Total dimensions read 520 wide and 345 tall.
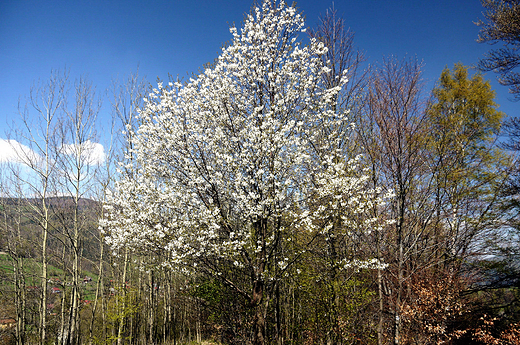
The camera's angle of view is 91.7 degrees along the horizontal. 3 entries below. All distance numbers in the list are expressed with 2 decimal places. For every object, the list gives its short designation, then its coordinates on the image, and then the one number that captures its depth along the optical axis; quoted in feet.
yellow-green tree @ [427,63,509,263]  28.30
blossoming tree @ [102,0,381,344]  17.93
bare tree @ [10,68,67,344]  29.45
